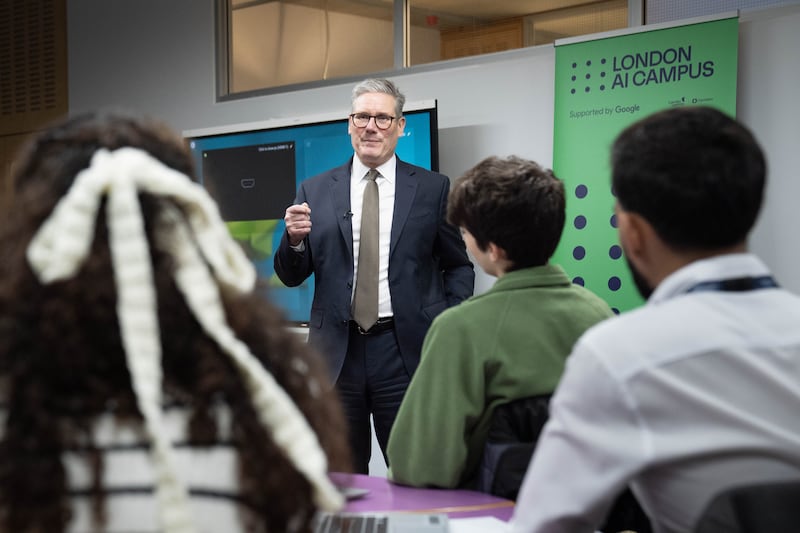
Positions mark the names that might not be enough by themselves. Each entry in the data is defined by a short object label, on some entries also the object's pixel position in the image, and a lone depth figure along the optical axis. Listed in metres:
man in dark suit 2.97
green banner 3.39
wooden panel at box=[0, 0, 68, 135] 5.91
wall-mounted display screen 4.44
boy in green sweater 1.64
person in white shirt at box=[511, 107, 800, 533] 1.03
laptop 1.38
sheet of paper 1.41
